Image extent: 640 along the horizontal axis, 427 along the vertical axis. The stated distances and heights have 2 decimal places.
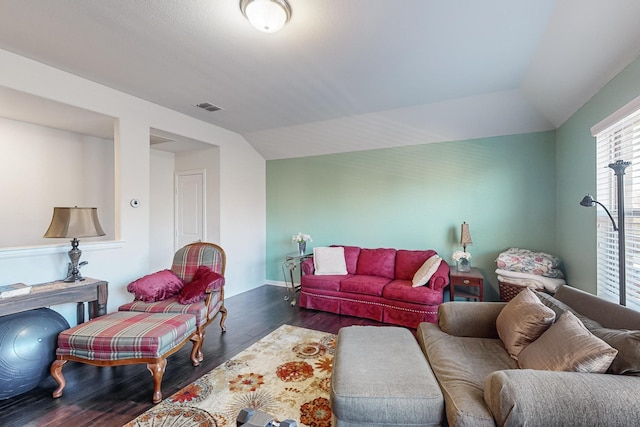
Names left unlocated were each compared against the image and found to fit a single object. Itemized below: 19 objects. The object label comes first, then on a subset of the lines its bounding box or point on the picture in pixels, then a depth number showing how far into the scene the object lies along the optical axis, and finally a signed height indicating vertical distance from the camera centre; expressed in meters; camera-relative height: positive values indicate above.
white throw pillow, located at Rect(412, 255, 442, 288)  3.31 -0.74
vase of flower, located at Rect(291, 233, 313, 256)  4.61 -0.47
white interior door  4.55 +0.08
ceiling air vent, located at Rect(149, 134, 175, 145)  3.89 +1.10
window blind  1.97 +0.12
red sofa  3.23 -0.97
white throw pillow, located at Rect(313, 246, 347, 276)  4.05 -0.74
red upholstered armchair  2.54 -0.74
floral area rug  1.78 -1.34
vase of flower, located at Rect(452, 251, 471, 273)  3.60 -0.65
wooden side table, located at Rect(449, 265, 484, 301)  3.27 -0.85
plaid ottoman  1.96 -0.97
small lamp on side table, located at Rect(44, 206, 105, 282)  2.42 -0.13
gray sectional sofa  1.07 -0.77
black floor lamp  1.76 -0.13
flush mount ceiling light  1.74 +1.31
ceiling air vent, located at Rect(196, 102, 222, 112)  3.47 +1.38
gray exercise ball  1.88 -0.98
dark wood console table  2.02 -0.69
